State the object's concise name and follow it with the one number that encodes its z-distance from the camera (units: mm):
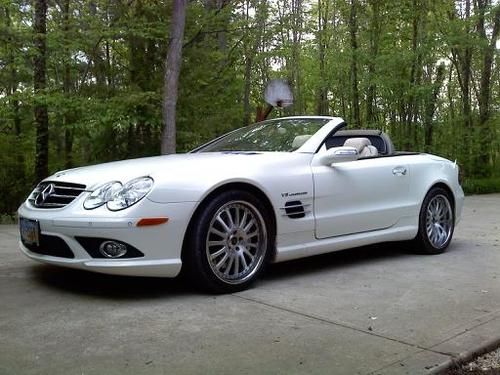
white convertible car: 3955
